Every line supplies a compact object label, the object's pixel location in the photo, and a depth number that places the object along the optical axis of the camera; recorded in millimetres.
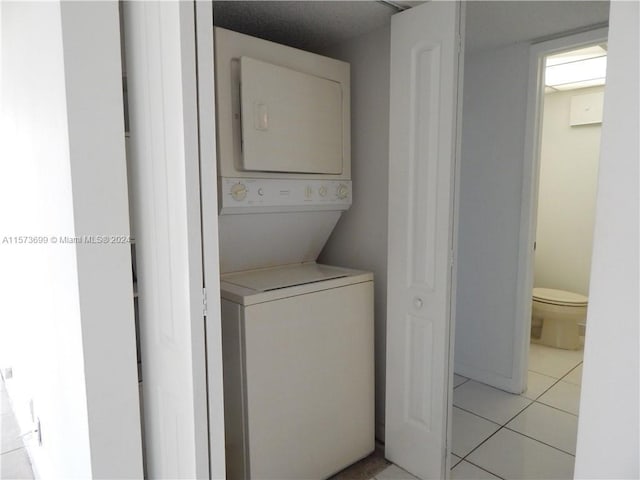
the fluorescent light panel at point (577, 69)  2904
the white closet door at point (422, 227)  1748
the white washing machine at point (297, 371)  1694
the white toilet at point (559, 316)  3428
